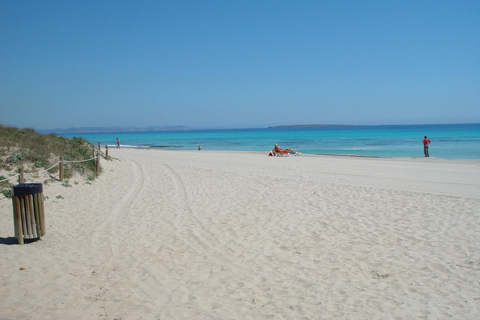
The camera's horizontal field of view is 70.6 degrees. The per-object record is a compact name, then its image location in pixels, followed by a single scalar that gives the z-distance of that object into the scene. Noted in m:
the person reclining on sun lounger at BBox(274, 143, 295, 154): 26.44
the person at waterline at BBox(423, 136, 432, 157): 25.74
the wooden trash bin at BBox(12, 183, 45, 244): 5.61
